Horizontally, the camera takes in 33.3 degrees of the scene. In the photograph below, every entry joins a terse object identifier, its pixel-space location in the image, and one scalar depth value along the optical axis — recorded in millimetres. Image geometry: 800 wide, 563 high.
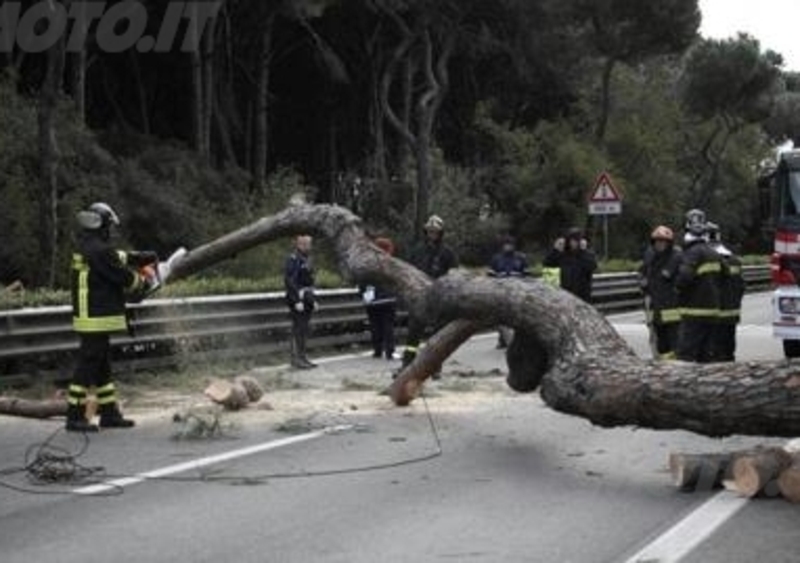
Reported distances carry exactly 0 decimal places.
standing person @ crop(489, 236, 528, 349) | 19228
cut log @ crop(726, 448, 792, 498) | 8078
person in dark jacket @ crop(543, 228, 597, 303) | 17531
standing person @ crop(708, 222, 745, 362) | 13258
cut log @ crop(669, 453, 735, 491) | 8398
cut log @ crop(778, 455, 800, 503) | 7961
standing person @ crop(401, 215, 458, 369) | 15367
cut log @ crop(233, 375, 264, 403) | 12203
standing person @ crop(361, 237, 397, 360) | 17078
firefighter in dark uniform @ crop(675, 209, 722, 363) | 12930
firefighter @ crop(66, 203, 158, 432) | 11031
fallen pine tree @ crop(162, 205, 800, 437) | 7984
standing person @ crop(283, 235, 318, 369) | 16094
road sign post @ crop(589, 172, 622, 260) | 26047
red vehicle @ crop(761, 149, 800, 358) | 15297
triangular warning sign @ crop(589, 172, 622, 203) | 26047
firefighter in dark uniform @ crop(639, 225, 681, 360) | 13984
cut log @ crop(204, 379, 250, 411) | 11836
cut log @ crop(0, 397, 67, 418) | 11453
